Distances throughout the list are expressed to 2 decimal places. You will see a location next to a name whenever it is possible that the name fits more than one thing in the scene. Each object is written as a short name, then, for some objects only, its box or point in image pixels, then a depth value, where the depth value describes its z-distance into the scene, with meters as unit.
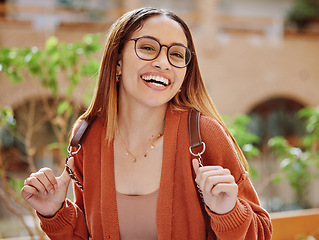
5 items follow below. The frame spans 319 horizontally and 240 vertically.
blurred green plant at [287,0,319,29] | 8.73
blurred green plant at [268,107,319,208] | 2.92
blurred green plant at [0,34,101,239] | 2.63
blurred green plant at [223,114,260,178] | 2.54
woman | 1.32
